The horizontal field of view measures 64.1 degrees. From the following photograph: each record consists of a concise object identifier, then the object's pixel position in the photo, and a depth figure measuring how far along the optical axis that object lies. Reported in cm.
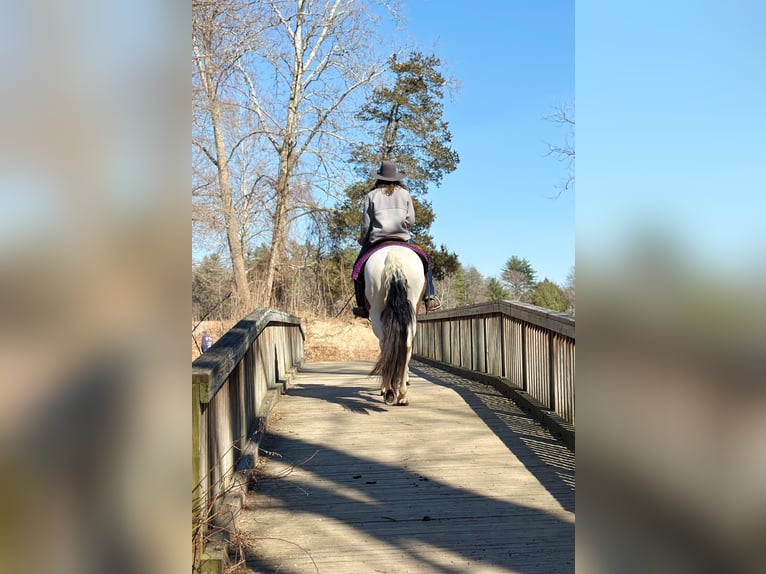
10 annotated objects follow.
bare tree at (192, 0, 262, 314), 981
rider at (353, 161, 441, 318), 605
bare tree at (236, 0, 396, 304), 2023
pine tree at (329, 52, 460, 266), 2592
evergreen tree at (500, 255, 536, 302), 9544
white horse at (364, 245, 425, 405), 546
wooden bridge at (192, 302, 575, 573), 278
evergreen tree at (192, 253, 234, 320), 2152
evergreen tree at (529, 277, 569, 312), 7325
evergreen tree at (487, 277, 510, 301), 9131
